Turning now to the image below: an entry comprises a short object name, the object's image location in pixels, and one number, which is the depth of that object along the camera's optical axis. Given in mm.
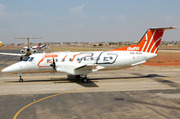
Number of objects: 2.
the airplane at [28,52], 51750
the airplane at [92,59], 20109
